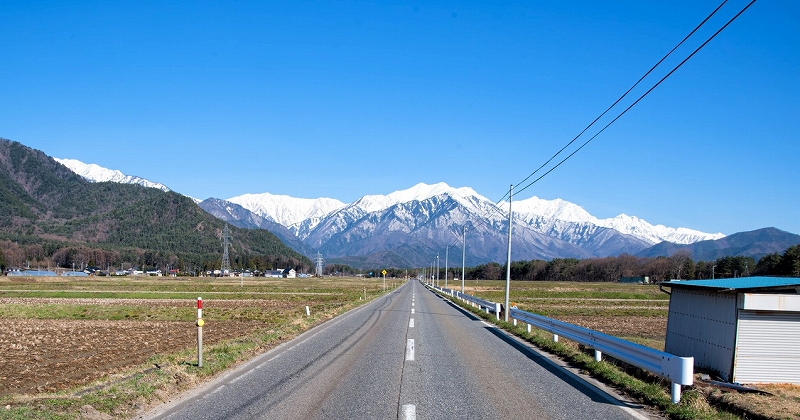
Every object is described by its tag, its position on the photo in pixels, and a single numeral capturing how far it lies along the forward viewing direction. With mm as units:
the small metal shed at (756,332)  12898
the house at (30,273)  157500
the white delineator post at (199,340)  12038
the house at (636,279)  165875
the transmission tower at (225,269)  176362
